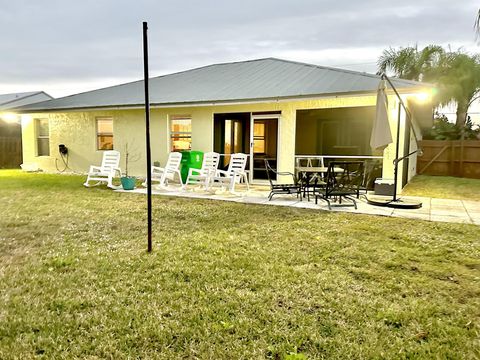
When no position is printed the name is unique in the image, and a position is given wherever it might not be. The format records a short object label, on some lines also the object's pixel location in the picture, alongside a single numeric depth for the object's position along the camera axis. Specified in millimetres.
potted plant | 9117
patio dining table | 7836
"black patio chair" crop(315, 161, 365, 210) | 6789
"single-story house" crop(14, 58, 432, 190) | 9305
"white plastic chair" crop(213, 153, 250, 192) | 8334
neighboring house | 16828
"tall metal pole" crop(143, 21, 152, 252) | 3666
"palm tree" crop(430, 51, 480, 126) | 16016
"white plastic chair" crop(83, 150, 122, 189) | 9812
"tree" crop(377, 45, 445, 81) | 17125
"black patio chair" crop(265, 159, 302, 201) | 7798
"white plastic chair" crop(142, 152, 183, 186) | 9367
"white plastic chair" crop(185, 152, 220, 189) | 8727
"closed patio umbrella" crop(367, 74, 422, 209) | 6584
